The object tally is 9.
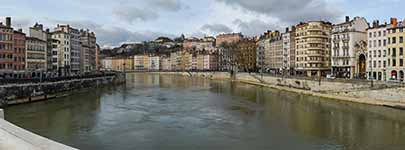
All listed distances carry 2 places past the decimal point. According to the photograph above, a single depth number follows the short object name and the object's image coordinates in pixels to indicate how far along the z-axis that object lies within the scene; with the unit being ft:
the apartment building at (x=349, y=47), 188.24
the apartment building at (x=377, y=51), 156.97
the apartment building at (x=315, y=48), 223.10
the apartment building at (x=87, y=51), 296.53
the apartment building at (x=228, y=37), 547.49
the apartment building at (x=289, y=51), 255.25
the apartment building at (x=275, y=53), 284.37
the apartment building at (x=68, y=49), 236.84
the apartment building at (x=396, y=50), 142.82
